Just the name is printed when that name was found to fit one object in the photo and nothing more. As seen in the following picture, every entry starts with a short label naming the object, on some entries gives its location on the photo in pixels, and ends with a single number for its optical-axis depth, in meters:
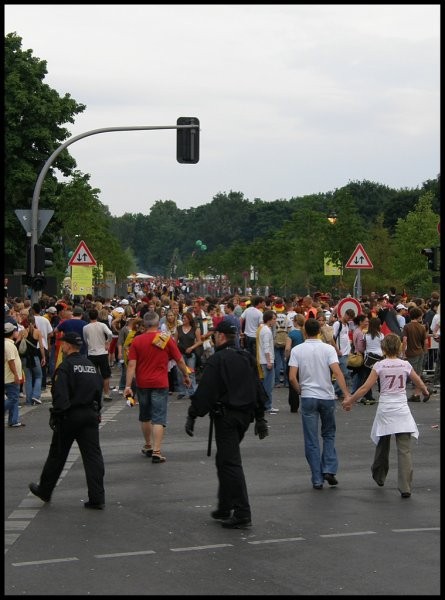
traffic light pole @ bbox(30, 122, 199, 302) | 26.59
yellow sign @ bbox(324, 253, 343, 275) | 45.88
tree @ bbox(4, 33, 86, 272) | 58.81
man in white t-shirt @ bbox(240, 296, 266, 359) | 27.05
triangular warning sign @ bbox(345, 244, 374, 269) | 31.88
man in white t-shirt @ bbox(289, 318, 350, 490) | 13.17
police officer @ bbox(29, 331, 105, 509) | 12.12
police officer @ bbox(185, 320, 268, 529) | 11.20
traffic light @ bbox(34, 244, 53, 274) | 26.84
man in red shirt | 15.05
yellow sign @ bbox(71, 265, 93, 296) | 34.44
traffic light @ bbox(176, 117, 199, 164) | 27.22
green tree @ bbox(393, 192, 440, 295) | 60.91
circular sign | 27.01
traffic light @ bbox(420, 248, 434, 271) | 25.23
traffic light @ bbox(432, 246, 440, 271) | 25.34
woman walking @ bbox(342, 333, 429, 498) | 12.84
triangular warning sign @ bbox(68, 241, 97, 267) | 31.66
